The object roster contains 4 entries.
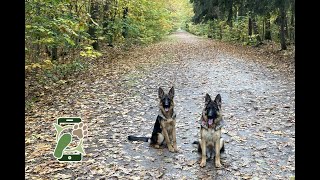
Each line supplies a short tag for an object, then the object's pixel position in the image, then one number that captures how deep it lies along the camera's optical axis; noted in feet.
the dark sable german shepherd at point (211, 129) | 16.17
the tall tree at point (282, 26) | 58.22
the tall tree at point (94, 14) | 56.84
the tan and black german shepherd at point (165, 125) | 18.06
